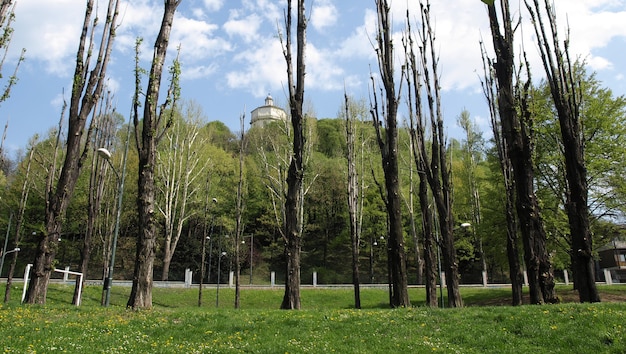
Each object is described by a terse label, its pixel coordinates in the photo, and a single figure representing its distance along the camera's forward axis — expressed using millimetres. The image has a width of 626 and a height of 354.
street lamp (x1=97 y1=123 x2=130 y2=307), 12984
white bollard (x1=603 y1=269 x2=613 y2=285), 35459
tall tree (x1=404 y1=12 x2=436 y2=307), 19938
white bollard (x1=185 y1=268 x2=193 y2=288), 32672
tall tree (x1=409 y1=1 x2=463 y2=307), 16625
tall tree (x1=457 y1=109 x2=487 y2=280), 38500
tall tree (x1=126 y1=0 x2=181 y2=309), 10664
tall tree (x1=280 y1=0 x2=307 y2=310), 12730
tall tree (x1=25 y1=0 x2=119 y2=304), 12816
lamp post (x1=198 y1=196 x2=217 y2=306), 26547
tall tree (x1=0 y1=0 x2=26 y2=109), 11812
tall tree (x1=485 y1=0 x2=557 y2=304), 11539
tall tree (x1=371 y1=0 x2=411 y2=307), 13047
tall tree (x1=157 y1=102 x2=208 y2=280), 31703
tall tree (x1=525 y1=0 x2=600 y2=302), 12469
